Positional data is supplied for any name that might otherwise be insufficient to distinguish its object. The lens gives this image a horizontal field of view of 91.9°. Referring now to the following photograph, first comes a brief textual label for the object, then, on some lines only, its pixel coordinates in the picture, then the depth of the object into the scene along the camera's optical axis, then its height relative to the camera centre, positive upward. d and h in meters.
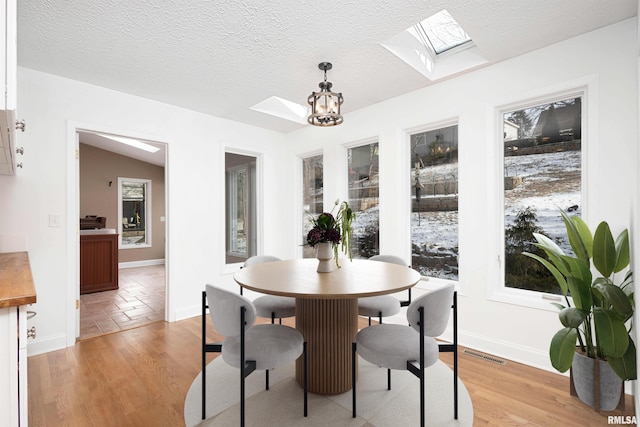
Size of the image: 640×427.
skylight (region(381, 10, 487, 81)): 2.57 +1.48
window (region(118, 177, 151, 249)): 7.36 +0.13
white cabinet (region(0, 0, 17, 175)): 1.04 +0.56
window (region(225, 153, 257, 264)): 4.40 +0.14
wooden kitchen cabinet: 4.93 -0.73
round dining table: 1.95 -0.70
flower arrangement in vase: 2.13 -0.14
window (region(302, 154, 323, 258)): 4.54 +0.37
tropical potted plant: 1.75 -0.60
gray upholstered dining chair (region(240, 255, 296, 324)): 2.39 -0.72
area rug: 1.82 -1.21
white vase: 2.20 -0.29
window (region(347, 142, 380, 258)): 3.82 +0.22
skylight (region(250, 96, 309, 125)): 3.93 +1.41
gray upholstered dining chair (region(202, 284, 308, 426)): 1.56 -0.72
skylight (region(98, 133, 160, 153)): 5.68 +1.34
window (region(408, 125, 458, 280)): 3.12 +0.13
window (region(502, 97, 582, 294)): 2.43 +0.28
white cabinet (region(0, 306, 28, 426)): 1.06 -0.50
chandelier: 2.37 +0.82
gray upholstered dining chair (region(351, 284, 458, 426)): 1.56 -0.72
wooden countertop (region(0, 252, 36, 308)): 1.05 -0.28
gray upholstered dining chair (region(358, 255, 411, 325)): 2.42 -0.73
